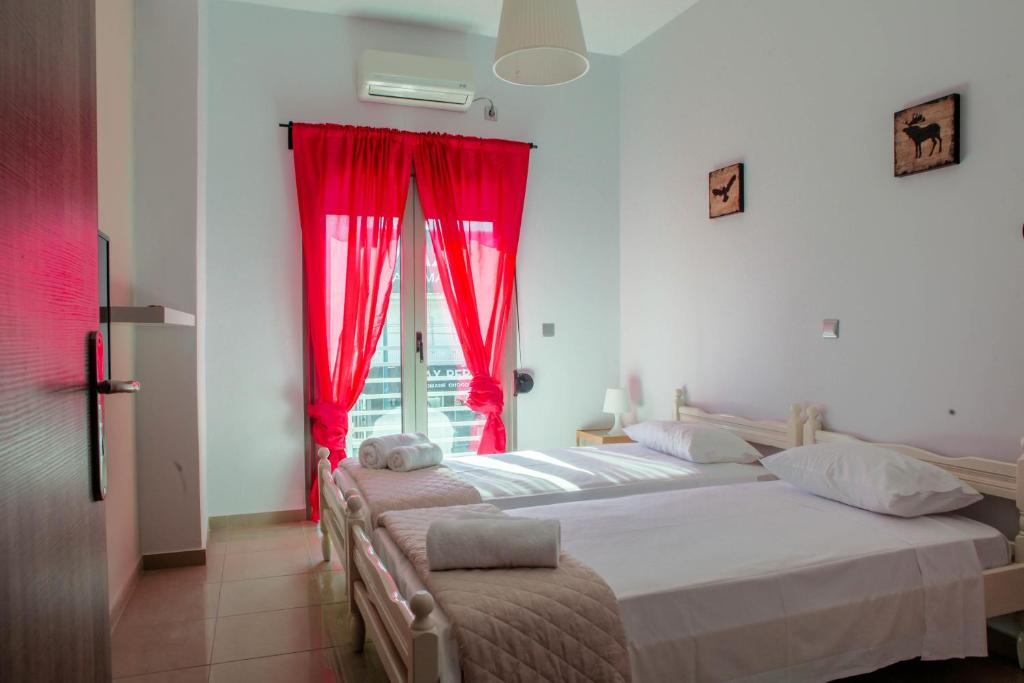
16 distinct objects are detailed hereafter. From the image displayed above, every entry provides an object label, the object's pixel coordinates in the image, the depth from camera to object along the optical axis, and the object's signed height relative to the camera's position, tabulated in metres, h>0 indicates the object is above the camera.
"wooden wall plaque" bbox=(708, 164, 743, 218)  3.88 +0.83
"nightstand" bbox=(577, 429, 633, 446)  4.68 -0.74
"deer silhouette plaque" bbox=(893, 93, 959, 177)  2.67 +0.79
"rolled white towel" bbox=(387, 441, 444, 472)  3.24 -0.59
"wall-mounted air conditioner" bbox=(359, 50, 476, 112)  4.29 +1.63
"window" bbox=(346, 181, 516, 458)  4.64 -0.21
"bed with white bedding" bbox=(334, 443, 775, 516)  3.05 -0.68
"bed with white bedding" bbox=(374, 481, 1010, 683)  1.85 -0.75
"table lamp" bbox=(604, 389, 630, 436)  4.77 -0.50
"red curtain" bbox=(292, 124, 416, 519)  4.36 +0.58
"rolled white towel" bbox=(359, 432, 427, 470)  3.32 -0.56
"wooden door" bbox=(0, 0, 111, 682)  0.60 -0.01
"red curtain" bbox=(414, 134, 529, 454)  4.66 +0.69
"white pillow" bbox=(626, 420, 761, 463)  3.47 -0.59
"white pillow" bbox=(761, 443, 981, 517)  2.43 -0.56
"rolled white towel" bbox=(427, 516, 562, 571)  1.90 -0.60
